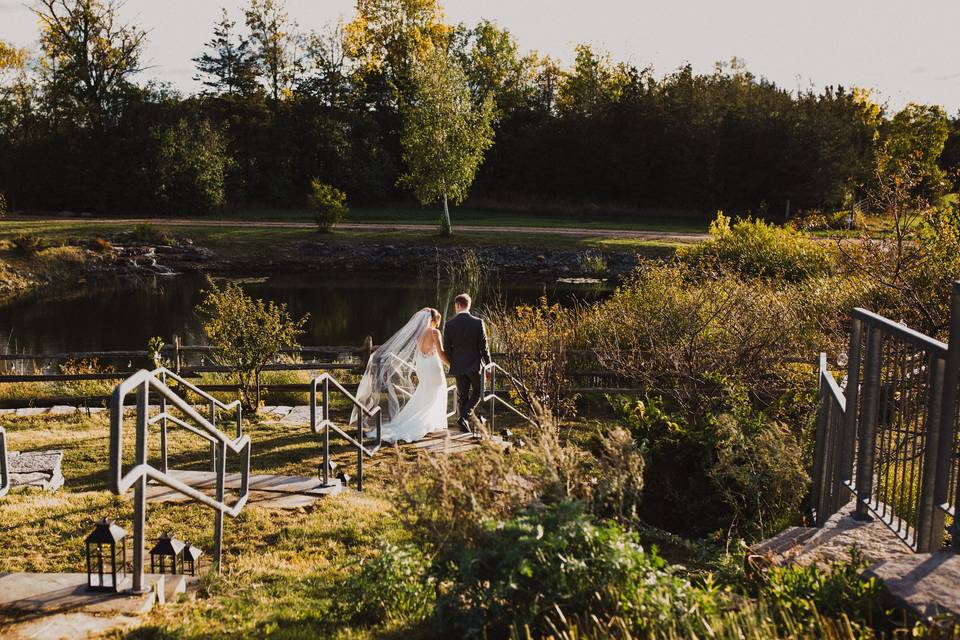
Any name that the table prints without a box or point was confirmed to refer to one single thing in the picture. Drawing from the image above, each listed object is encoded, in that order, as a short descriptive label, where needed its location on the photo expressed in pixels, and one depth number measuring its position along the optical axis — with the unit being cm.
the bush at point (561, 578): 338
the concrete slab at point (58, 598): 412
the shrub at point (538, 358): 1242
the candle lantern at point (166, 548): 496
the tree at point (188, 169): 4297
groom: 1095
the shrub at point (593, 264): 3200
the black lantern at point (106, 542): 434
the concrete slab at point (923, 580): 324
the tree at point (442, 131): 3409
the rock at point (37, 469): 805
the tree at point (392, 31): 5194
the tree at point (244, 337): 1234
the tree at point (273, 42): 5036
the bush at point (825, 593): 347
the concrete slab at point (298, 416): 1200
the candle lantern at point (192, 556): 520
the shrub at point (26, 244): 3097
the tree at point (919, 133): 4353
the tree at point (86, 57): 4447
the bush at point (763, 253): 2009
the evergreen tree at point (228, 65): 4972
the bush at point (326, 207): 3659
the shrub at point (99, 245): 3309
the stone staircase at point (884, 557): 330
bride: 1127
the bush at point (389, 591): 425
